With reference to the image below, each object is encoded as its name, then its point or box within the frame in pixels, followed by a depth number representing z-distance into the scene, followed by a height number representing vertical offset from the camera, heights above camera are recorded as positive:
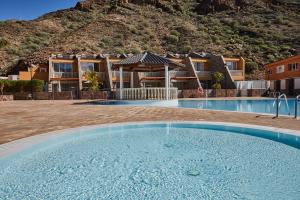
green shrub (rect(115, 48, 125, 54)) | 42.06 +8.34
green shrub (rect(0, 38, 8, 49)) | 39.16 +9.69
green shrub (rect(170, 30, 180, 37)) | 51.85 +14.66
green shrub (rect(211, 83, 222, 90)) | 27.55 +0.55
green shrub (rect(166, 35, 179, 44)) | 49.46 +12.49
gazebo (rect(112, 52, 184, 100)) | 16.14 +0.38
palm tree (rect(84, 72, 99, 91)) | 26.26 +1.51
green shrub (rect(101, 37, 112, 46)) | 47.07 +11.65
